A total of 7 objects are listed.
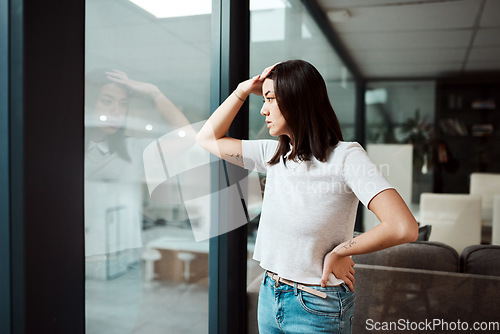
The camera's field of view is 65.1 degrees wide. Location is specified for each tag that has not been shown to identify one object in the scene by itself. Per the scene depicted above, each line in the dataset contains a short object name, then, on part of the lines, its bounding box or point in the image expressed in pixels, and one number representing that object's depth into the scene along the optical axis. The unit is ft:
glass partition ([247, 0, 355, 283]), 6.51
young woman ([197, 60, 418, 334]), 3.62
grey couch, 5.38
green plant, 7.43
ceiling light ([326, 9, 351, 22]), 7.54
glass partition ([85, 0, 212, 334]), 3.45
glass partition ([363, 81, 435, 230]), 7.45
